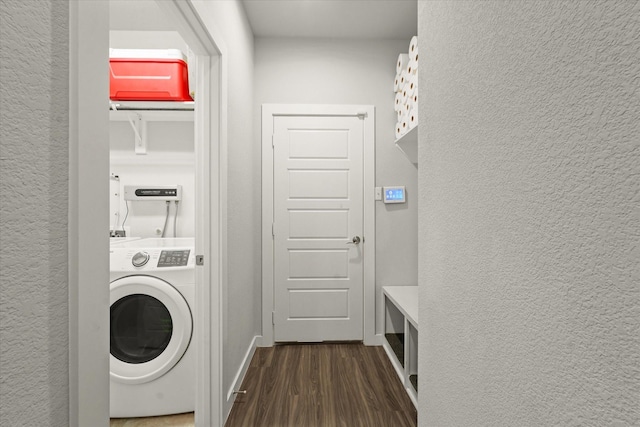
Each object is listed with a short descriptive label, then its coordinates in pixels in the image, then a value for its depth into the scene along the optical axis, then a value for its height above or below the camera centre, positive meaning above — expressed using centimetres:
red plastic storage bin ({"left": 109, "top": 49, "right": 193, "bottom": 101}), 203 +88
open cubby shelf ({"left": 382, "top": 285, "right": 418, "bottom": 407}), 201 -90
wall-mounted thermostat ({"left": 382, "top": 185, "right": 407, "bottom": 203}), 281 +17
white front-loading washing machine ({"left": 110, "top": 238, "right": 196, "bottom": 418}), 171 -64
